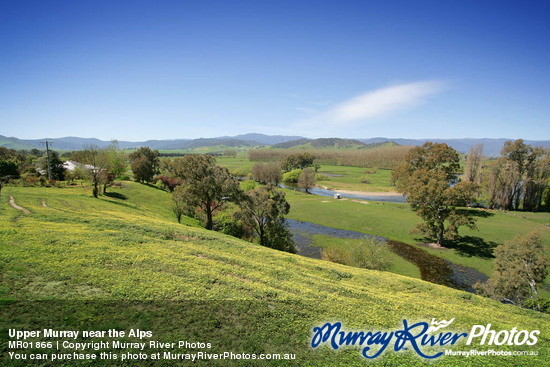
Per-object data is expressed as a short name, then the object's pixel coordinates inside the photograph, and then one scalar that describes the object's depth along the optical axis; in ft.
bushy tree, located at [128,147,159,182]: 245.24
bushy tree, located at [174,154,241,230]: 116.37
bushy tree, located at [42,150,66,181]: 212.43
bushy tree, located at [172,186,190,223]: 119.79
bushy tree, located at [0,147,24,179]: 190.43
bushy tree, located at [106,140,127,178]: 245.61
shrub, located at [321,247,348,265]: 116.26
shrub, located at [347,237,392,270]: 102.73
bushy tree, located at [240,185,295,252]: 120.67
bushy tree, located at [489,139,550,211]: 208.74
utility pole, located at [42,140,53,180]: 199.56
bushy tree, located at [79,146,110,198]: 143.98
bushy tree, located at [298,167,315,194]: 354.74
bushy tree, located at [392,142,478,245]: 135.13
